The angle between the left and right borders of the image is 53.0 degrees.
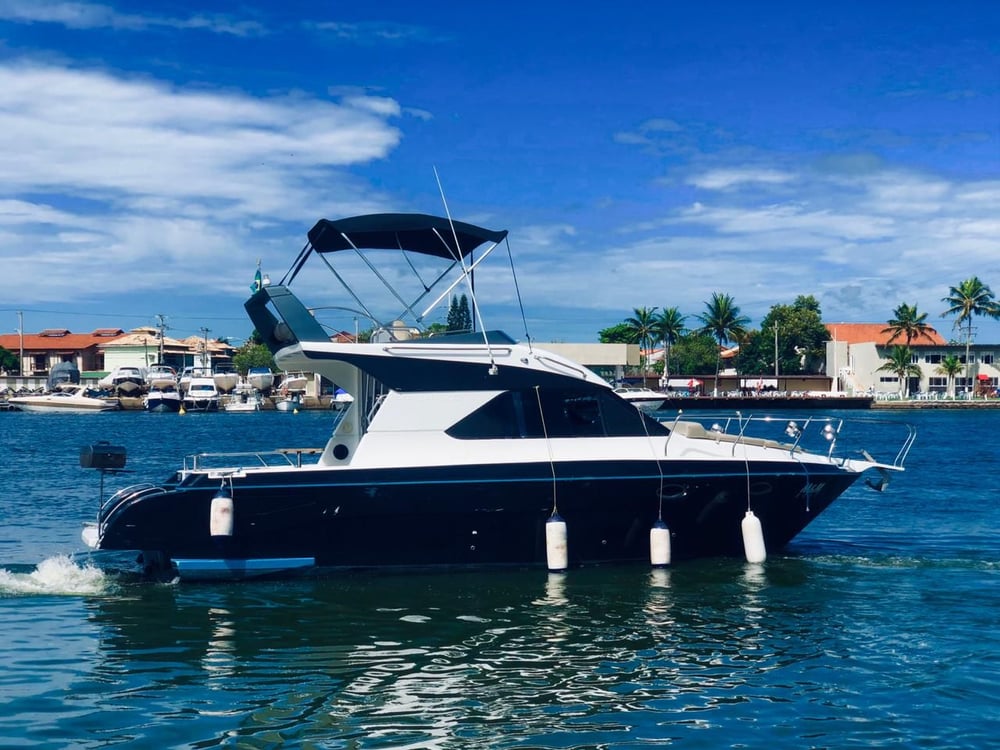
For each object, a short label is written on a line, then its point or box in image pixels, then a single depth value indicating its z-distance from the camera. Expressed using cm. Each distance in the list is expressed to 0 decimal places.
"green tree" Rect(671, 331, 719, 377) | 10538
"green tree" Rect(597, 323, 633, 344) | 11331
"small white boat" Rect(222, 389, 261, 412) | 8331
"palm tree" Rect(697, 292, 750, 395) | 10412
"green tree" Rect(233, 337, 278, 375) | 11188
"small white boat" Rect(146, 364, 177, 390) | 8462
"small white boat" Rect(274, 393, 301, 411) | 8438
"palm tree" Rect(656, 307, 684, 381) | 10831
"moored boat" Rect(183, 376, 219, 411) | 8175
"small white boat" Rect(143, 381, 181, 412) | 7969
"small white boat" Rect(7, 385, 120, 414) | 8088
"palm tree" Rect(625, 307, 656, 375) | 10962
